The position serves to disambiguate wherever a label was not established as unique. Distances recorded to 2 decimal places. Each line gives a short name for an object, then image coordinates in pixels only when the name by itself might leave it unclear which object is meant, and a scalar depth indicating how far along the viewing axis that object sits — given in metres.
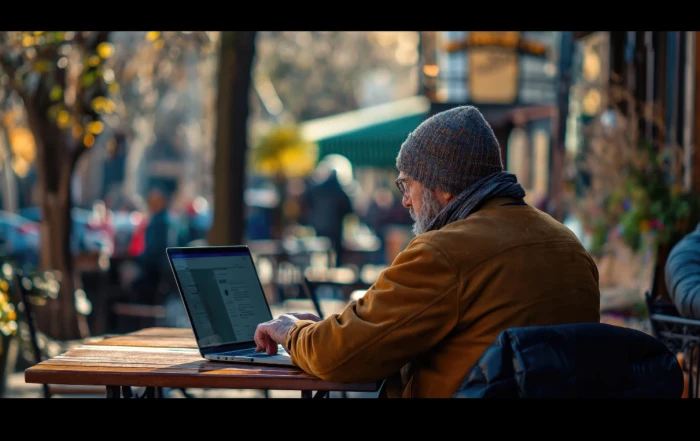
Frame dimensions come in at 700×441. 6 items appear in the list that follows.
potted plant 12.90
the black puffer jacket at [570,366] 4.66
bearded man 5.12
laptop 6.03
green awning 29.26
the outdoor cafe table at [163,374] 5.41
